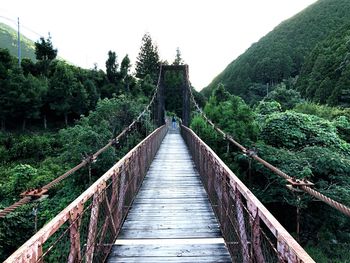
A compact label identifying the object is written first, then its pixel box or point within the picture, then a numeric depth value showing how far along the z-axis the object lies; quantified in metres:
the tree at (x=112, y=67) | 31.53
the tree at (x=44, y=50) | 27.14
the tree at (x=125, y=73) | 31.36
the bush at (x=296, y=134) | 9.16
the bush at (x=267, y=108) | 14.65
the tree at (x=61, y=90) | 25.67
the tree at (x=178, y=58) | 50.90
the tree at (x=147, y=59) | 45.04
